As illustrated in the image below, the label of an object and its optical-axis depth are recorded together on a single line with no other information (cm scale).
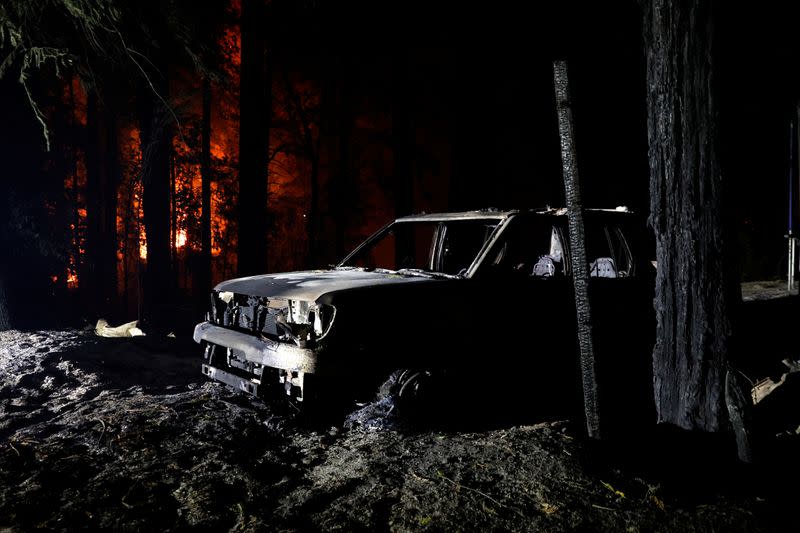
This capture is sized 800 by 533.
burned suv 405
